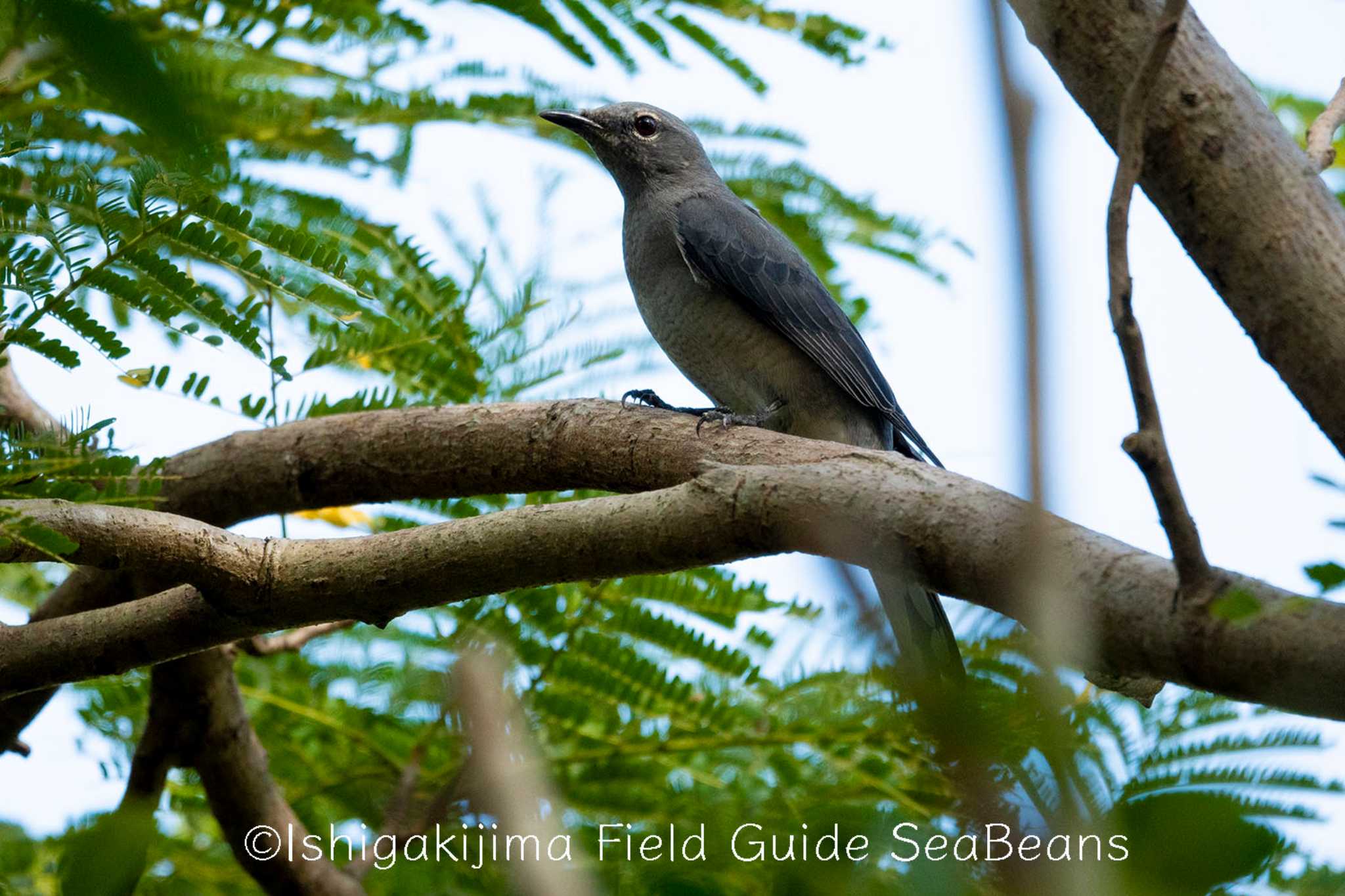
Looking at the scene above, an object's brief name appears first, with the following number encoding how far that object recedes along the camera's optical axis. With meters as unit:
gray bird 10.73
